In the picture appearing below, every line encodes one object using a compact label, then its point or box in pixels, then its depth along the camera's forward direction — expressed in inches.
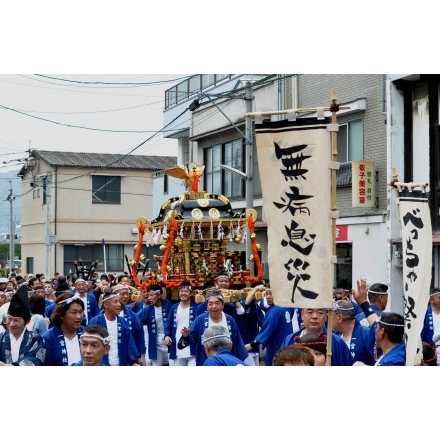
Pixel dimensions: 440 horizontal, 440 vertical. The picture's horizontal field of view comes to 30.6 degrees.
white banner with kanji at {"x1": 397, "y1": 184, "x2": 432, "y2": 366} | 210.8
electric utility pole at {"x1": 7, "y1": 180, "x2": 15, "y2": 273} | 1357.0
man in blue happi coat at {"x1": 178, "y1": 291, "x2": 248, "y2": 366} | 337.7
